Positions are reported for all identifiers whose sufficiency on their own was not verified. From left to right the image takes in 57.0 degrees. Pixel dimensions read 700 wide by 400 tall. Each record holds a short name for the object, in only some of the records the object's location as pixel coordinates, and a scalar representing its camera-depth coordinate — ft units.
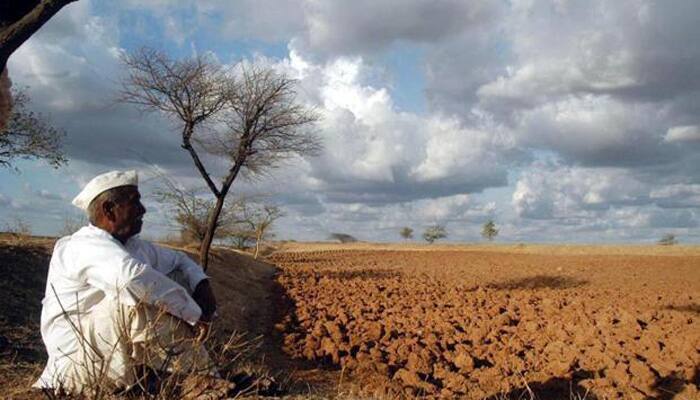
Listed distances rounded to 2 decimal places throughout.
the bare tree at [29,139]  50.85
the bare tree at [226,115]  43.16
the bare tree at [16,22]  17.20
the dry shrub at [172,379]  10.18
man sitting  11.10
